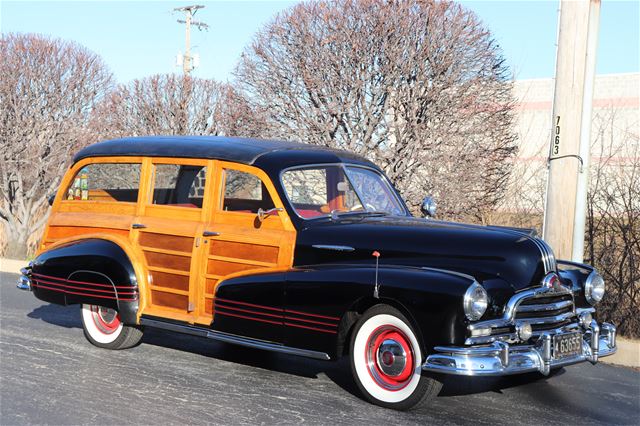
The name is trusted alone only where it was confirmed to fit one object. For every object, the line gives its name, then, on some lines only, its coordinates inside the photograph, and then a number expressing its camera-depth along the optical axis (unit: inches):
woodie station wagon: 229.9
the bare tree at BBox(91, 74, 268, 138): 676.7
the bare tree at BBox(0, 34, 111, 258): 685.9
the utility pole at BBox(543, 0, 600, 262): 324.5
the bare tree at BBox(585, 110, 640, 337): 378.6
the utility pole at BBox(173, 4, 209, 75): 1388.4
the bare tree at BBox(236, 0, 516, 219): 498.0
